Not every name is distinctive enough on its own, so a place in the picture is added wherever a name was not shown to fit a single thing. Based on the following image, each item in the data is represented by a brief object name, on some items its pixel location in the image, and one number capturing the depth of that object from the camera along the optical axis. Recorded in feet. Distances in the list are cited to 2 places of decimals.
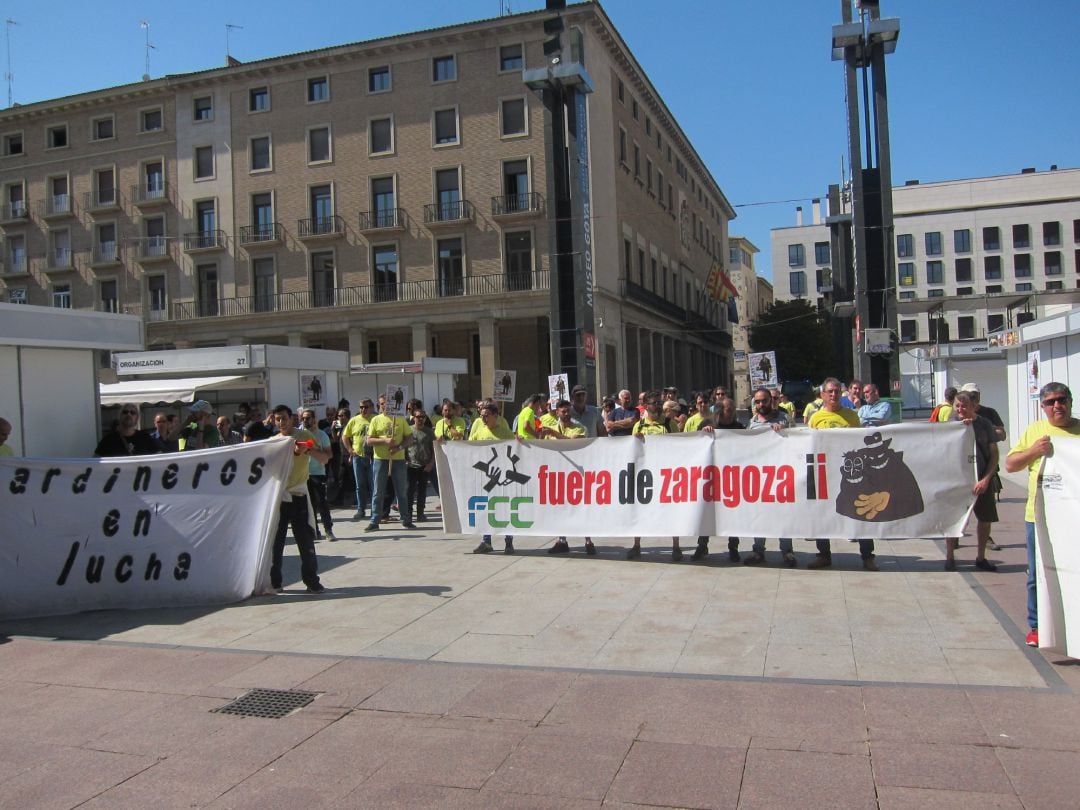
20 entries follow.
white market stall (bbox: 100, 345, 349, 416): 62.18
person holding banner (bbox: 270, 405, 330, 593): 27.22
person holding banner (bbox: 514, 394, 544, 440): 35.55
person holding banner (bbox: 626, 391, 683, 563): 31.14
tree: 222.89
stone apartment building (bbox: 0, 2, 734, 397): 132.46
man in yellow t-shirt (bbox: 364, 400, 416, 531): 39.70
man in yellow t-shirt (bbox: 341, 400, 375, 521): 42.50
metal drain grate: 16.93
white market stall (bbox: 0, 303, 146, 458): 32.83
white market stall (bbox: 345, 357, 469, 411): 77.30
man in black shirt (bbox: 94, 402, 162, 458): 31.76
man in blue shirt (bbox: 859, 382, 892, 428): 39.58
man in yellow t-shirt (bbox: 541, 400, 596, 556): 32.65
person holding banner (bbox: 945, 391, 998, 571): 27.25
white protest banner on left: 25.98
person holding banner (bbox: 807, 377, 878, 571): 28.27
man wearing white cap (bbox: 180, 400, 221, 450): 41.93
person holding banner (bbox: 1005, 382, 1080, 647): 18.75
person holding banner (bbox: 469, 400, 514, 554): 34.19
